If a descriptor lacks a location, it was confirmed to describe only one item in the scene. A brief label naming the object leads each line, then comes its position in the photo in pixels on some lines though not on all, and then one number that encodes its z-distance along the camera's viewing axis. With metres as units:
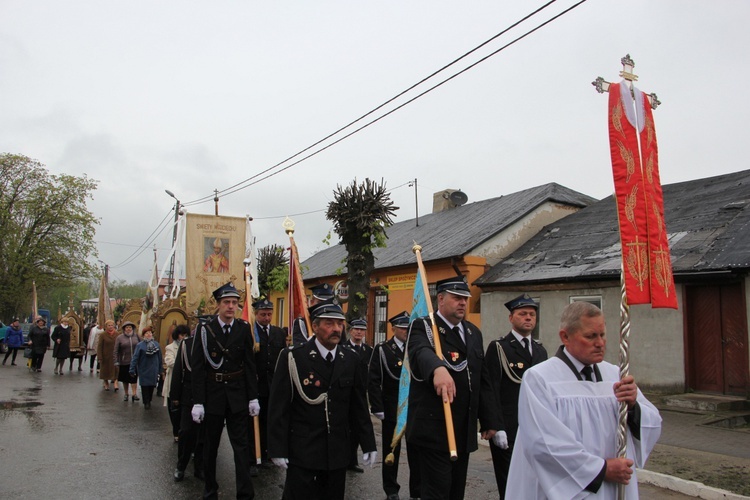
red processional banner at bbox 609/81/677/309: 3.87
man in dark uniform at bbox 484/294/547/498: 5.93
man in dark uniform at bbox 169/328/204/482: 7.37
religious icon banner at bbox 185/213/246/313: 15.38
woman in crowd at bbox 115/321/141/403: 14.81
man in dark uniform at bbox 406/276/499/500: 4.78
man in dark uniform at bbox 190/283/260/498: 6.26
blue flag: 6.34
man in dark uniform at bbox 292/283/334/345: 8.19
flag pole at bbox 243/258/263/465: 6.93
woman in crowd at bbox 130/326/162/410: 13.36
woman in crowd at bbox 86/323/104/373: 22.73
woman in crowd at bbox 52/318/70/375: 20.78
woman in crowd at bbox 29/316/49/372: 21.14
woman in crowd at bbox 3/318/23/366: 24.17
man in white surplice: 2.99
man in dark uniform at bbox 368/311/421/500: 7.25
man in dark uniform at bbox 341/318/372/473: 7.97
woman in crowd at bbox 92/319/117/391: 16.81
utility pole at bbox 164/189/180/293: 27.99
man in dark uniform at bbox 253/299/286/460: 7.82
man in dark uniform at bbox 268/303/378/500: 4.85
